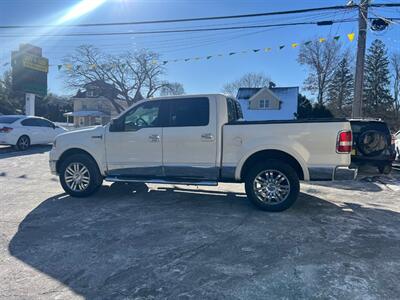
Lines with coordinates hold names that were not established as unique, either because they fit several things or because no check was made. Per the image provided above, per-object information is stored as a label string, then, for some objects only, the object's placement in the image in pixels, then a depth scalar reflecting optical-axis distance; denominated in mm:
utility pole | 12844
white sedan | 14086
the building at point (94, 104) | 48656
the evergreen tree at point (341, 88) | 51656
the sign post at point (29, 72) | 19906
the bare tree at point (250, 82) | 60125
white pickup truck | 5465
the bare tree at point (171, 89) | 50156
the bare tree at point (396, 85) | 50938
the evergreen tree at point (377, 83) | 50031
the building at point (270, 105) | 36656
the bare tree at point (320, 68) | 50906
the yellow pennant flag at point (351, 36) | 11967
